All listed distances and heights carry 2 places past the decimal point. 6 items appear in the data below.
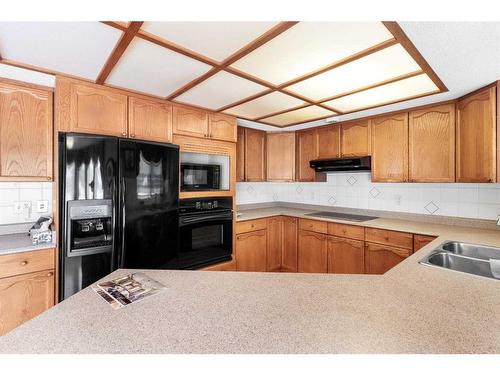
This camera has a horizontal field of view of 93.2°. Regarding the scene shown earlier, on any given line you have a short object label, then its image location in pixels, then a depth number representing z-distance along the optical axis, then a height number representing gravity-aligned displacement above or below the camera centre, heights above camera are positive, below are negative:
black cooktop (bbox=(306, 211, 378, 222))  2.88 -0.36
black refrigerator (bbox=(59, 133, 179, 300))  1.70 -0.14
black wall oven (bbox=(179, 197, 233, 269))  2.36 -0.46
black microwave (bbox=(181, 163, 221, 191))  2.39 +0.13
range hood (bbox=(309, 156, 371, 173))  2.82 +0.30
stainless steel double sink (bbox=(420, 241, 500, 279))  1.41 -0.45
